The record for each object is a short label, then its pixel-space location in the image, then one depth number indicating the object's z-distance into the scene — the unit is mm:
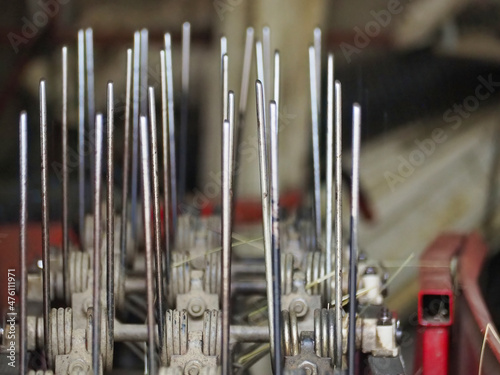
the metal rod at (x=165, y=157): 1470
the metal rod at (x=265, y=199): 1258
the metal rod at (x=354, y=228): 1236
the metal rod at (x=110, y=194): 1291
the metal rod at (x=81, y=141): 1645
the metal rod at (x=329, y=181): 1413
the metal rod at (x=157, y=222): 1311
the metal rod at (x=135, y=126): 1619
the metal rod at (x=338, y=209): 1277
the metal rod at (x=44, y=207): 1310
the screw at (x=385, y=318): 1372
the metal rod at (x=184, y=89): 1740
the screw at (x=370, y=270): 1505
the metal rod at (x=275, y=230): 1249
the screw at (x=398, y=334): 1383
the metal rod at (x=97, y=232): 1204
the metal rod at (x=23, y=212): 1244
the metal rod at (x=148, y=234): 1206
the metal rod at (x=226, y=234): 1222
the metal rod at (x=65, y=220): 1449
